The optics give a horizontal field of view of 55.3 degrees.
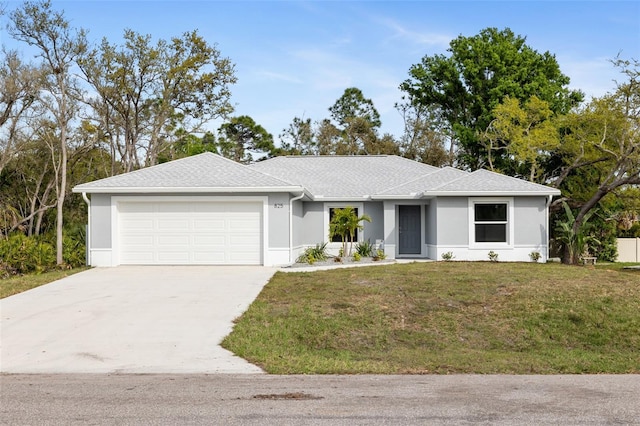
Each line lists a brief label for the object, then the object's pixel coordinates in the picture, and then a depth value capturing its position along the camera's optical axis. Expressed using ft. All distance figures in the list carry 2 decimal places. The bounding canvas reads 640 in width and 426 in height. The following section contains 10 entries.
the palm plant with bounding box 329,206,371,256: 71.97
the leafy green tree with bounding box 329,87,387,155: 149.69
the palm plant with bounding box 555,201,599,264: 71.82
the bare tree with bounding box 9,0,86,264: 76.89
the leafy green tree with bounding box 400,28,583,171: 114.42
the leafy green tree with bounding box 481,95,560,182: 97.09
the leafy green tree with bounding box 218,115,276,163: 163.22
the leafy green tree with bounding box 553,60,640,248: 78.79
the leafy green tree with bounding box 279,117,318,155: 159.12
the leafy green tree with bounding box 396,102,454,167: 140.36
